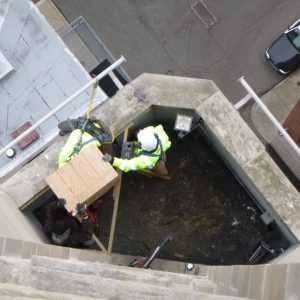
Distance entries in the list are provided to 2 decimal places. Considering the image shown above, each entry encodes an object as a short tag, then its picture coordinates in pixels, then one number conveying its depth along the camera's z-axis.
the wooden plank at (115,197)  8.41
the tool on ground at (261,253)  8.77
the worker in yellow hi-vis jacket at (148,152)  8.55
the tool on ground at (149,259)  8.44
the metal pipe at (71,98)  9.20
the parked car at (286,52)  20.31
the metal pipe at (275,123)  8.59
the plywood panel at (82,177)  7.79
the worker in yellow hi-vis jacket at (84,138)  8.22
